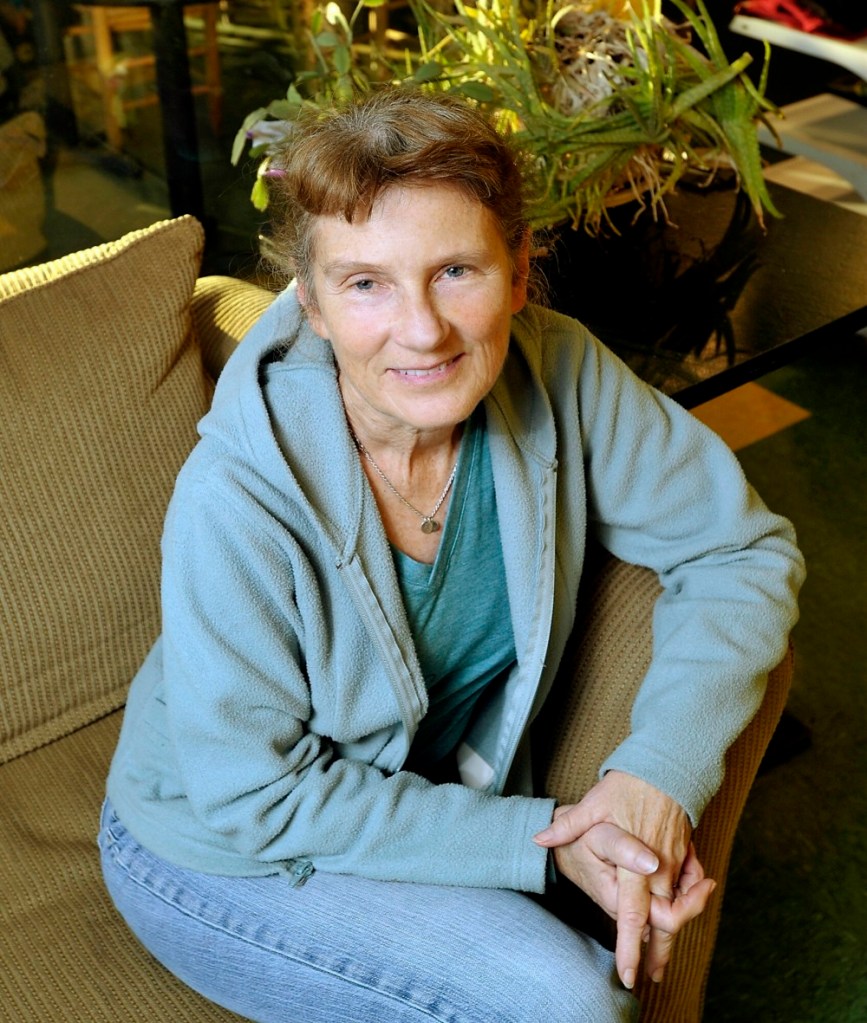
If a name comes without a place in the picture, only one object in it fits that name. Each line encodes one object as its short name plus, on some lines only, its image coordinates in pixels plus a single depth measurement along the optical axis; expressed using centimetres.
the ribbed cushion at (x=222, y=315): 160
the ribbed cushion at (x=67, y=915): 117
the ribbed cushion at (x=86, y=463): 138
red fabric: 308
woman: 105
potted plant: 180
